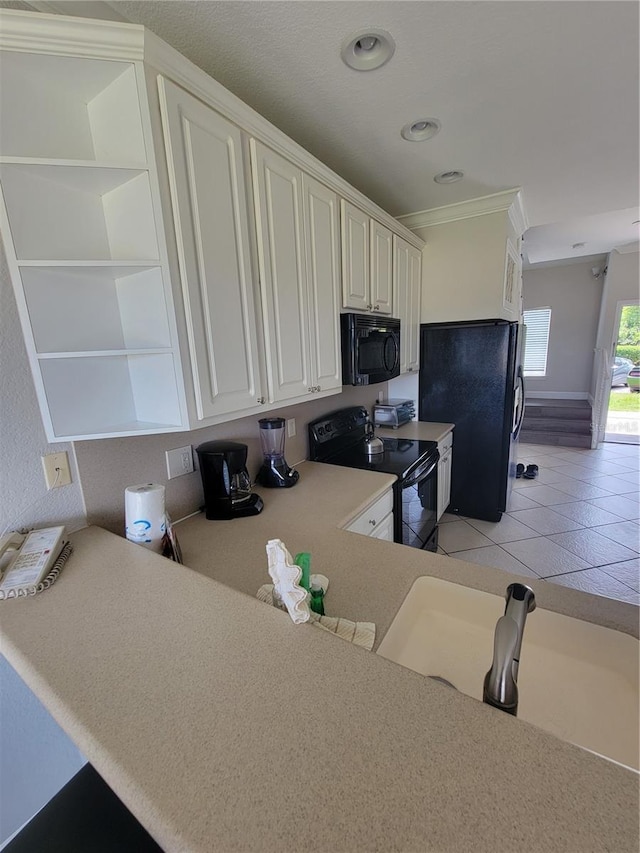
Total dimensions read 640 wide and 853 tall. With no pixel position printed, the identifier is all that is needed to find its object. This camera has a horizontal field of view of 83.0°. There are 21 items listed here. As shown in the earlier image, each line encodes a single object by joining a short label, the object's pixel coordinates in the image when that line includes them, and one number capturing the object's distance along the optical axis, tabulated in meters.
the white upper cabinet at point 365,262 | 1.95
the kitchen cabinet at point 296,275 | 1.41
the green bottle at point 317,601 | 0.88
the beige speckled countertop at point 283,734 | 0.44
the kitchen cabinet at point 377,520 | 1.56
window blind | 6.72
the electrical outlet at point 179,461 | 1.46
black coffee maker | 1.46
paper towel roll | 1.13
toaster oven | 2.96
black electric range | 2.01
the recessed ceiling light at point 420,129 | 1.69
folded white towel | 0.76
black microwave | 1.99
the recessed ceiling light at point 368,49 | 1.20
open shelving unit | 0.98
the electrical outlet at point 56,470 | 1.14
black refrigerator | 2.92
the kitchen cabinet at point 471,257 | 2.64
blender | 1.76
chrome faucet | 0.62
